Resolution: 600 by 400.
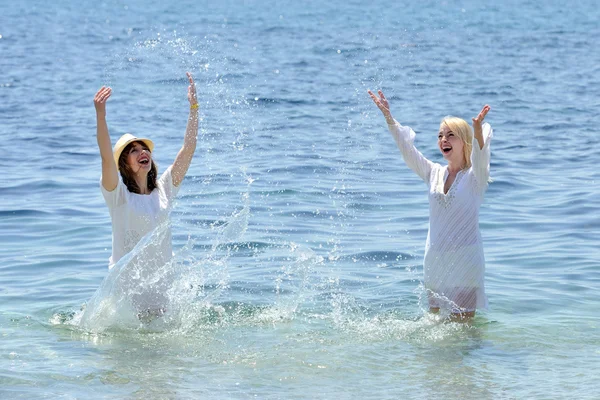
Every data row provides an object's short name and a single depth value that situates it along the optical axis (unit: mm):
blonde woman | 14210
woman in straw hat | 14197
